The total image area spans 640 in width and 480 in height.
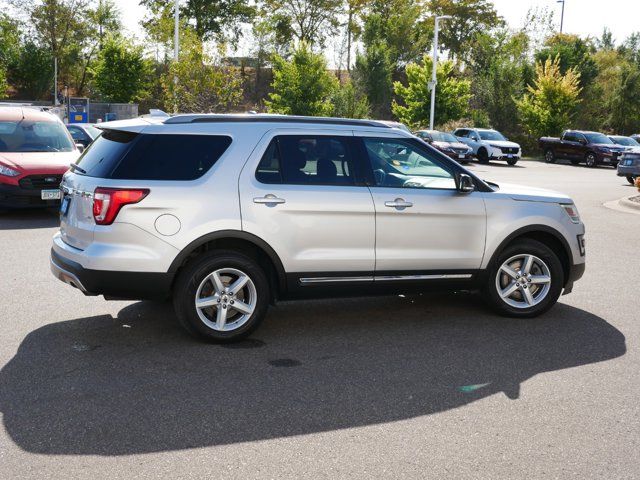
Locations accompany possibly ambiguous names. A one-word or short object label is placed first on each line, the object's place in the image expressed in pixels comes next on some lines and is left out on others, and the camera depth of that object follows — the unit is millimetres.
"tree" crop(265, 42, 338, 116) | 37906
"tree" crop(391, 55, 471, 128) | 46000
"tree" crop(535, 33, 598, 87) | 53844
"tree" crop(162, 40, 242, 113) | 31578
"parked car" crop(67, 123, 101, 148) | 19269
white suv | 36250
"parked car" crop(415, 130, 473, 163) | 34500
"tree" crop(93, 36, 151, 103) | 43094
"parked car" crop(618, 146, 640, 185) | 25156
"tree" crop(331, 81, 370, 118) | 44031
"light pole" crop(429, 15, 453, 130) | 42531
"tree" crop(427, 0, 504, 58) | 76875
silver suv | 5785
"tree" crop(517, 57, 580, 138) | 46000
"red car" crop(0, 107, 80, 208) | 12406
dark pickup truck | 36875
